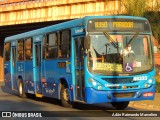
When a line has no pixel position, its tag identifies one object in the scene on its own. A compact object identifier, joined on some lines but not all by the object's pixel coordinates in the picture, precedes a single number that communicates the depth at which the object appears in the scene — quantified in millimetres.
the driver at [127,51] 13912
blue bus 13688
